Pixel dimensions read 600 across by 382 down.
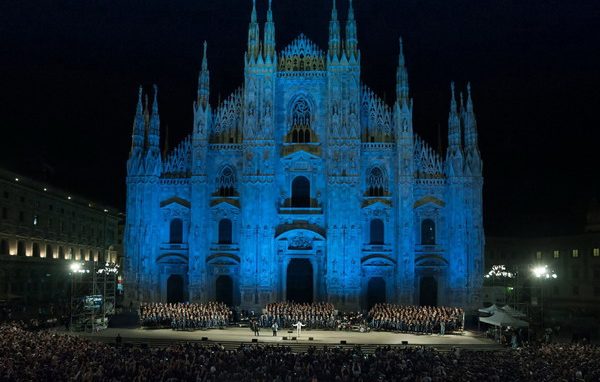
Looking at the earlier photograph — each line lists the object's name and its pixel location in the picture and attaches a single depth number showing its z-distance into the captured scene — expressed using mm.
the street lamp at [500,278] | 56269
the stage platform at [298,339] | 38281
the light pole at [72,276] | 42450
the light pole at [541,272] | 41688
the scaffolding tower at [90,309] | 43494
